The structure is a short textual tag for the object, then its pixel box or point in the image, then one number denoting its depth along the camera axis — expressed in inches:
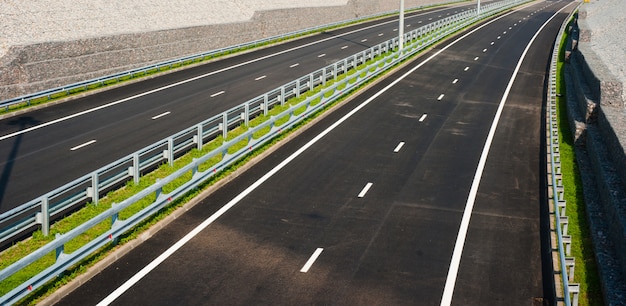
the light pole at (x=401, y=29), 2057.3
